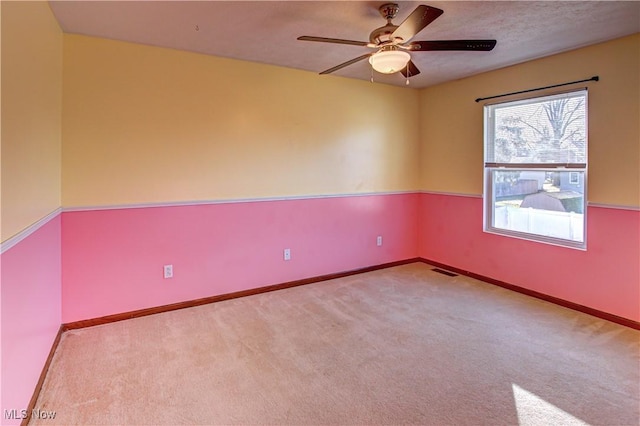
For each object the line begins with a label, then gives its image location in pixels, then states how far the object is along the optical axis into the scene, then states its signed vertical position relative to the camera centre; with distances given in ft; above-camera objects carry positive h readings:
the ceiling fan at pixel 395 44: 7.00 +3.23
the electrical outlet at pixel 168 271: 10.86 -1.97
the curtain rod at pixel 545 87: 10.12 +3.61
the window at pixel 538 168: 10.80 +1.17
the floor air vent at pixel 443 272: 14.29 -2.71
